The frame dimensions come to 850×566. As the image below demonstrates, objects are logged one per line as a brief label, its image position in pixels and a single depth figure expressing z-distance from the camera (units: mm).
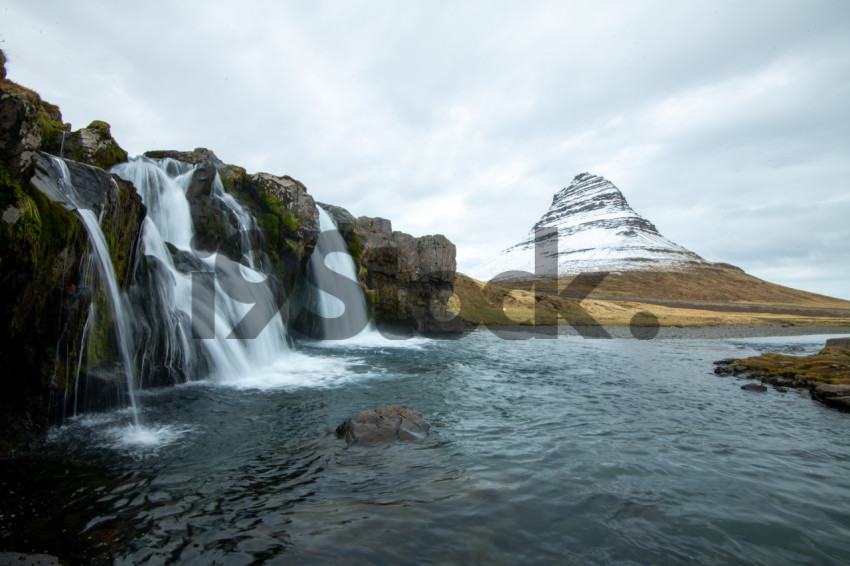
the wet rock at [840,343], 27450
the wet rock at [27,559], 4383
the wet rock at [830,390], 14312
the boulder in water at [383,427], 9578
